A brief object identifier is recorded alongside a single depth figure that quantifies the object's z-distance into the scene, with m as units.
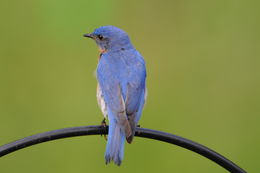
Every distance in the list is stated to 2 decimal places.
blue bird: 8.80
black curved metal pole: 7.54
